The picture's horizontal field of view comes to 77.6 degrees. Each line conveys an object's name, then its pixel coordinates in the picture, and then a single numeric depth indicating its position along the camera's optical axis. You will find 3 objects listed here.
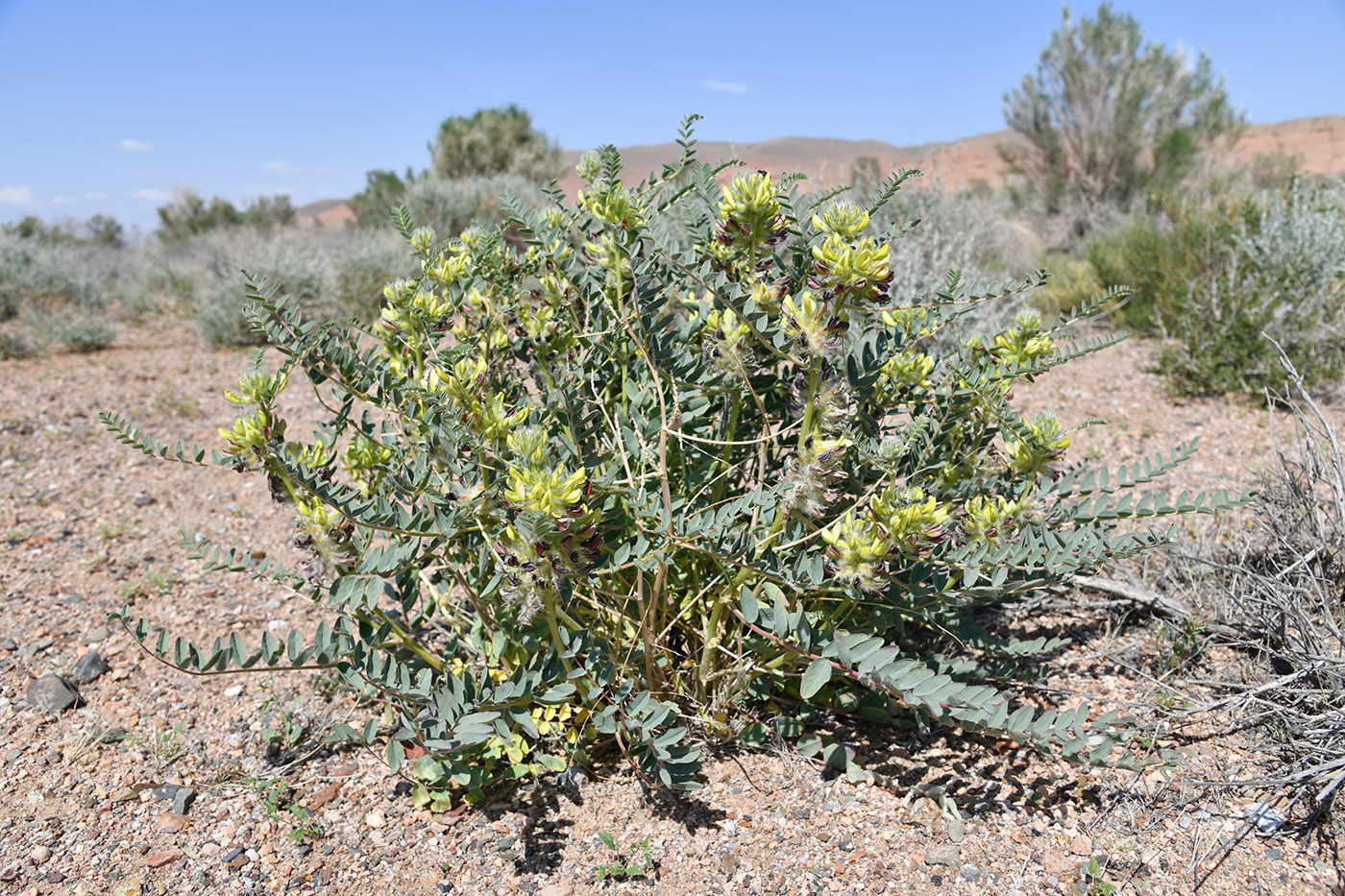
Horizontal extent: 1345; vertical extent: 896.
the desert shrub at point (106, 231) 23.09
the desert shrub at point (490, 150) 15.83
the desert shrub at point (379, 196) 14.44
